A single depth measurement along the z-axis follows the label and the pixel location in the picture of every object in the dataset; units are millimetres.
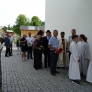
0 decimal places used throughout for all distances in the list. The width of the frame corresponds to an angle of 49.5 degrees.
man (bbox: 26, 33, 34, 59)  6852
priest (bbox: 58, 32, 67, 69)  4721
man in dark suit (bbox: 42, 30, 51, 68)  4954
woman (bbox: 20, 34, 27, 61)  6390
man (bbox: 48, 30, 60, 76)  4169
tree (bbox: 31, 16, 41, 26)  35148
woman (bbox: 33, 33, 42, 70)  4868
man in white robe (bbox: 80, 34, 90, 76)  4016
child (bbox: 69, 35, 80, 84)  3550
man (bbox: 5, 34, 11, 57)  7828
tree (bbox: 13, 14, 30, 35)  36343
